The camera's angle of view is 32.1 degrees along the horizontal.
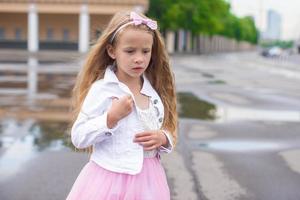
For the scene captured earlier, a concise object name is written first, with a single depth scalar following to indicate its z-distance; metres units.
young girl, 2.59
